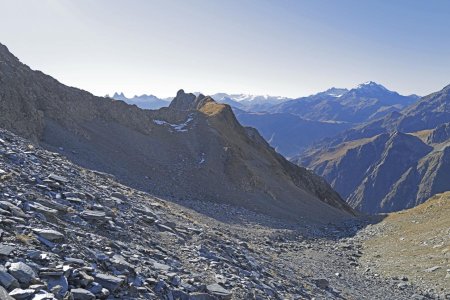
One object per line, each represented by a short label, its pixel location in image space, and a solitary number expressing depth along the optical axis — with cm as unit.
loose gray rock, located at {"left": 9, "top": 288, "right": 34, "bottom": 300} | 750
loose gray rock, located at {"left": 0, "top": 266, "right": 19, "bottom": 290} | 771
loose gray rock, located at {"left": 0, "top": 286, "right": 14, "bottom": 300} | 719
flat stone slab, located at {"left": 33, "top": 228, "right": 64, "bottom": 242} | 1059
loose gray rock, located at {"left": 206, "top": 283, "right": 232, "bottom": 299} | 1269
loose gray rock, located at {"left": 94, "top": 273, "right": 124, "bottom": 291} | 956
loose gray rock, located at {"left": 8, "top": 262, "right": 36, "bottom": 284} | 812
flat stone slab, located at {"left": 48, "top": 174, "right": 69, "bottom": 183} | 1676
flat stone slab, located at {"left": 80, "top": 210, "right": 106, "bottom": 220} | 1430
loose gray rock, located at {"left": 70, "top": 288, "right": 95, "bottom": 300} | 846
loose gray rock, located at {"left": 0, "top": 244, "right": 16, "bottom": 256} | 873
